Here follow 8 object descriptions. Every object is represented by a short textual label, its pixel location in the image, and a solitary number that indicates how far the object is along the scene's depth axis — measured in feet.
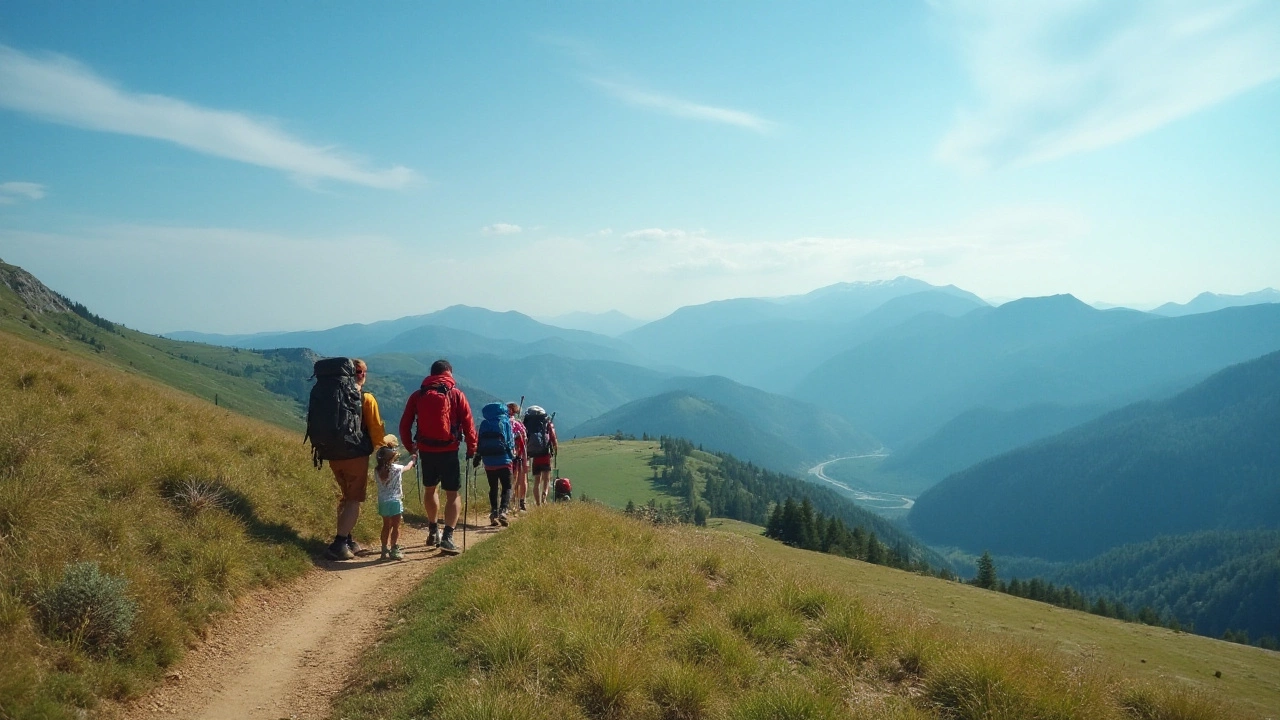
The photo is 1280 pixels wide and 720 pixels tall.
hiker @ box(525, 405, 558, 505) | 51.50
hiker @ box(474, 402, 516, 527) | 42.65
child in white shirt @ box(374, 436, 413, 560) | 34.76
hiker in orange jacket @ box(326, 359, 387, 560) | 33.35
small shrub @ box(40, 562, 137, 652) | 18.33
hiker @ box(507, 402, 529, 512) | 50.57
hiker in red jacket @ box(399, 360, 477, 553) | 35.40
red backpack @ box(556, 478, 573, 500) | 60.44
